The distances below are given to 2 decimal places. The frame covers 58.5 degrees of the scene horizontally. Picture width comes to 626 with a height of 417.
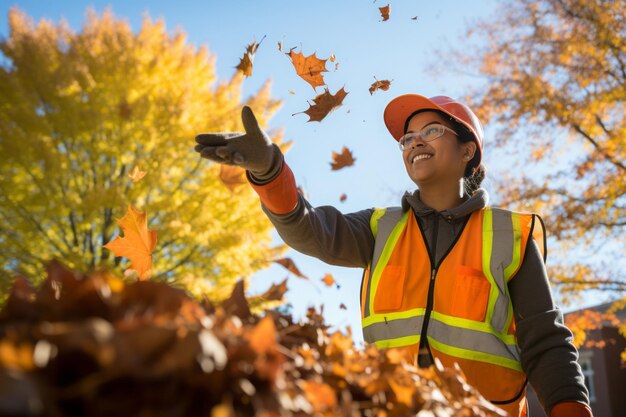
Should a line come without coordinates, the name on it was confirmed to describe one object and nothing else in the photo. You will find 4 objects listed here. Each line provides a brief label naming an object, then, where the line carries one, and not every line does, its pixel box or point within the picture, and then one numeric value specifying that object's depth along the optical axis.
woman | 1.98
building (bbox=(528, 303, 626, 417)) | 15.39
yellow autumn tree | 8.83
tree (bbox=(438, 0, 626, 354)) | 8.84
